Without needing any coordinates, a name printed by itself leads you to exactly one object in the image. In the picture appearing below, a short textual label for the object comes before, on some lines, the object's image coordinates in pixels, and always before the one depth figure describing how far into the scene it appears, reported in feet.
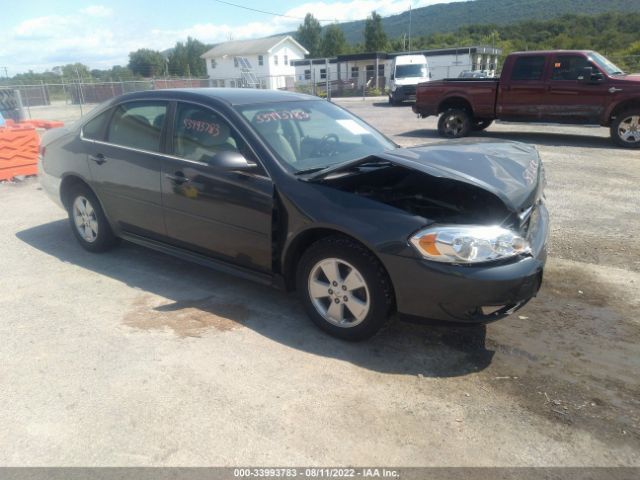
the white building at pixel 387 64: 140.46
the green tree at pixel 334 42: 261.24
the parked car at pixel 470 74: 104.04
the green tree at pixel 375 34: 233.35
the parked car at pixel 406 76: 81.09
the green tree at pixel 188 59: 283.79
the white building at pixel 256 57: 213.46
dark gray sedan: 9.78
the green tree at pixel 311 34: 288.86
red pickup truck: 34.83
